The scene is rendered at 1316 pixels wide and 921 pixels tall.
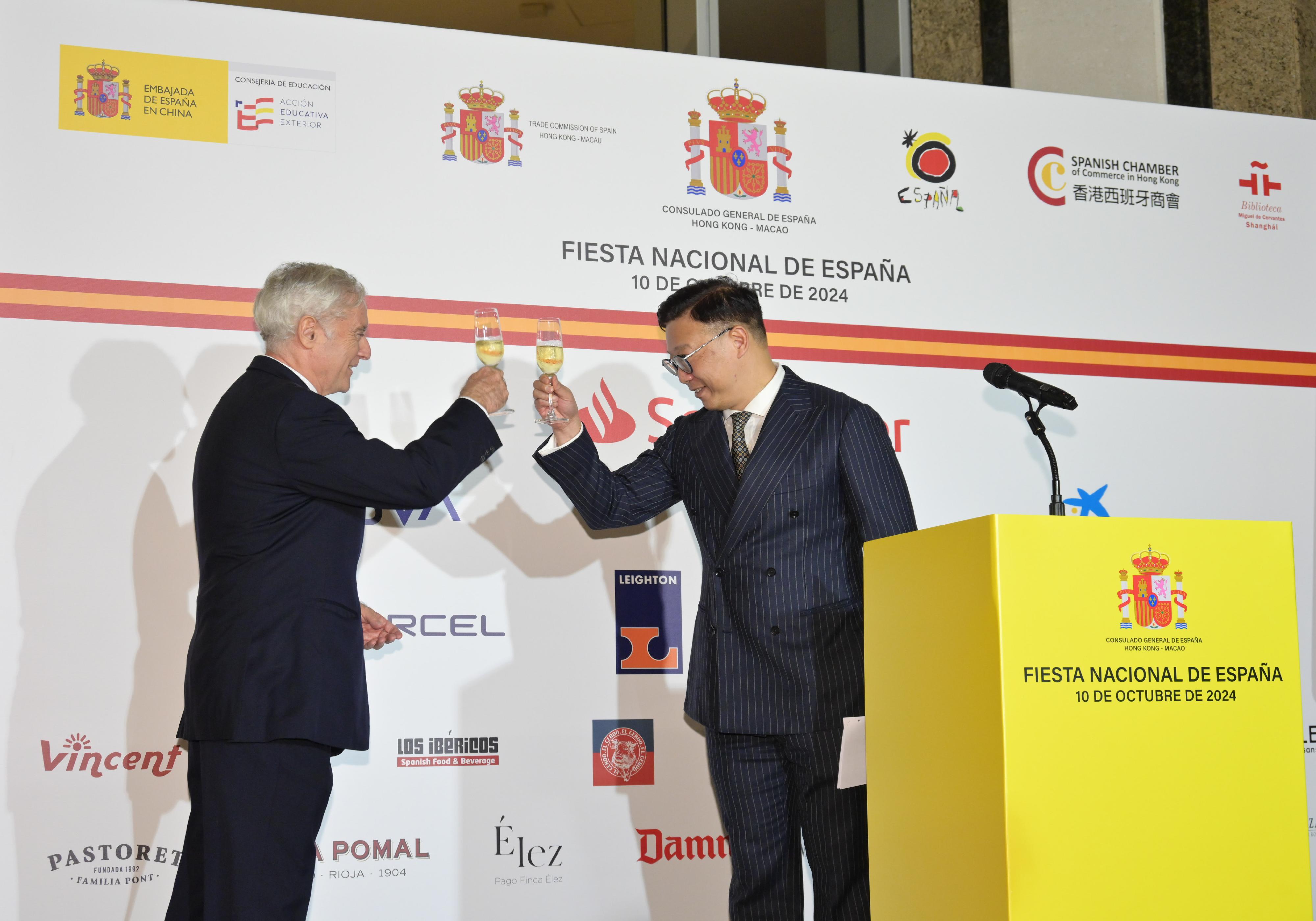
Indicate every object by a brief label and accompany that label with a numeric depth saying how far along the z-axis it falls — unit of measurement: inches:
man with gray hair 84.8
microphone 83.2
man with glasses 97.3
